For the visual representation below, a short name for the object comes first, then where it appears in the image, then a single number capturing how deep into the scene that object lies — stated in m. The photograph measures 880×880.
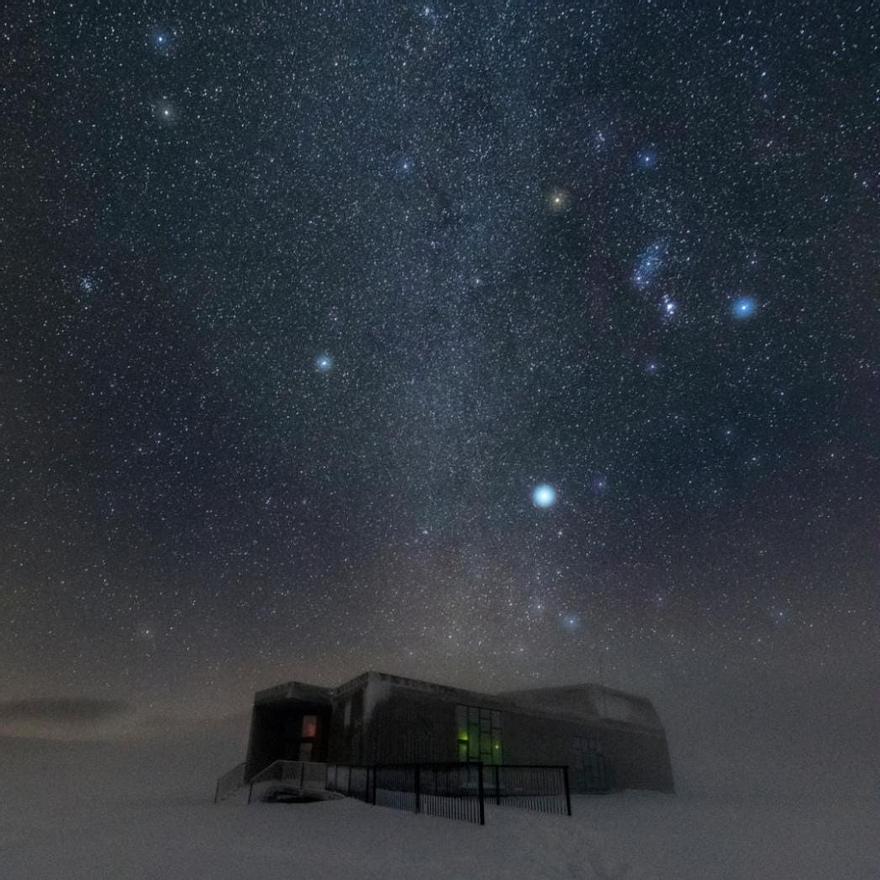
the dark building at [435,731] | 20.78
